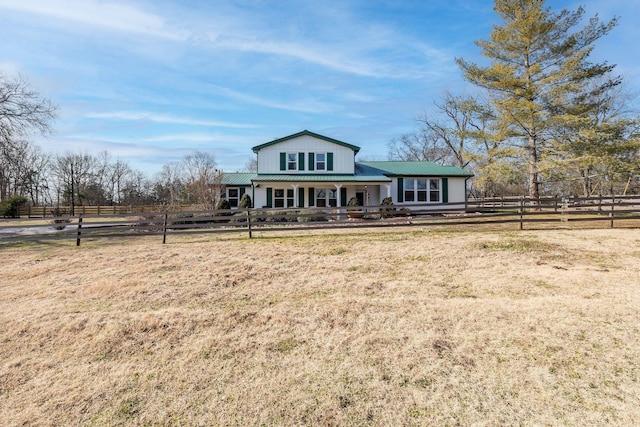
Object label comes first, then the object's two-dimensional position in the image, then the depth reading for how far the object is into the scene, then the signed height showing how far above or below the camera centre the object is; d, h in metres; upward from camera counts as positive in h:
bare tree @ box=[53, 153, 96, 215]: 45.12 +4.84
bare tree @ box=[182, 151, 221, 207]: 20.48 +1.18
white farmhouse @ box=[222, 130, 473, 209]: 20.95 +1.46
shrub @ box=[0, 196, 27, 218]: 27.27 +0.11
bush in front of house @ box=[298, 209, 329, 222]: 17.12 -0.84
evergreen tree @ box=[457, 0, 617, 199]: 18.16 +7.46
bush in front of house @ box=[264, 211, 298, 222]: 17.11 -0.83
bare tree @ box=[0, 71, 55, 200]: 15.66 +4.10
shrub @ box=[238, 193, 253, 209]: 20.19 +0.14
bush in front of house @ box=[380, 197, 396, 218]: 18.74 -0.02
